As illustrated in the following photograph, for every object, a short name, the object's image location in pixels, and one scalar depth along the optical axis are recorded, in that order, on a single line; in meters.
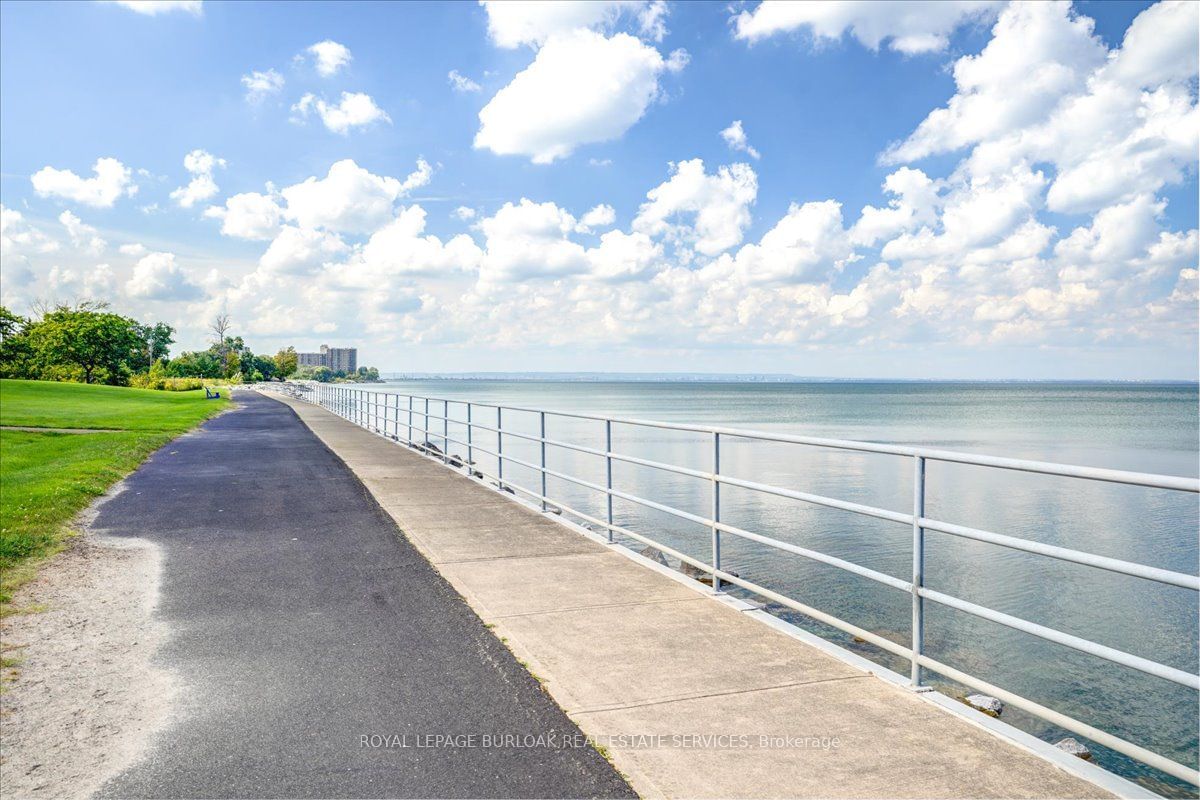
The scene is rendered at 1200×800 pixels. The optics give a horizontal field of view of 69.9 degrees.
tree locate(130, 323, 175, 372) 139.62
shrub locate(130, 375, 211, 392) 86.19
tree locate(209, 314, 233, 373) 160.75
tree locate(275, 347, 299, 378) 169.00
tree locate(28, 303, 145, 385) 91.69
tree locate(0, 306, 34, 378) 94.12
